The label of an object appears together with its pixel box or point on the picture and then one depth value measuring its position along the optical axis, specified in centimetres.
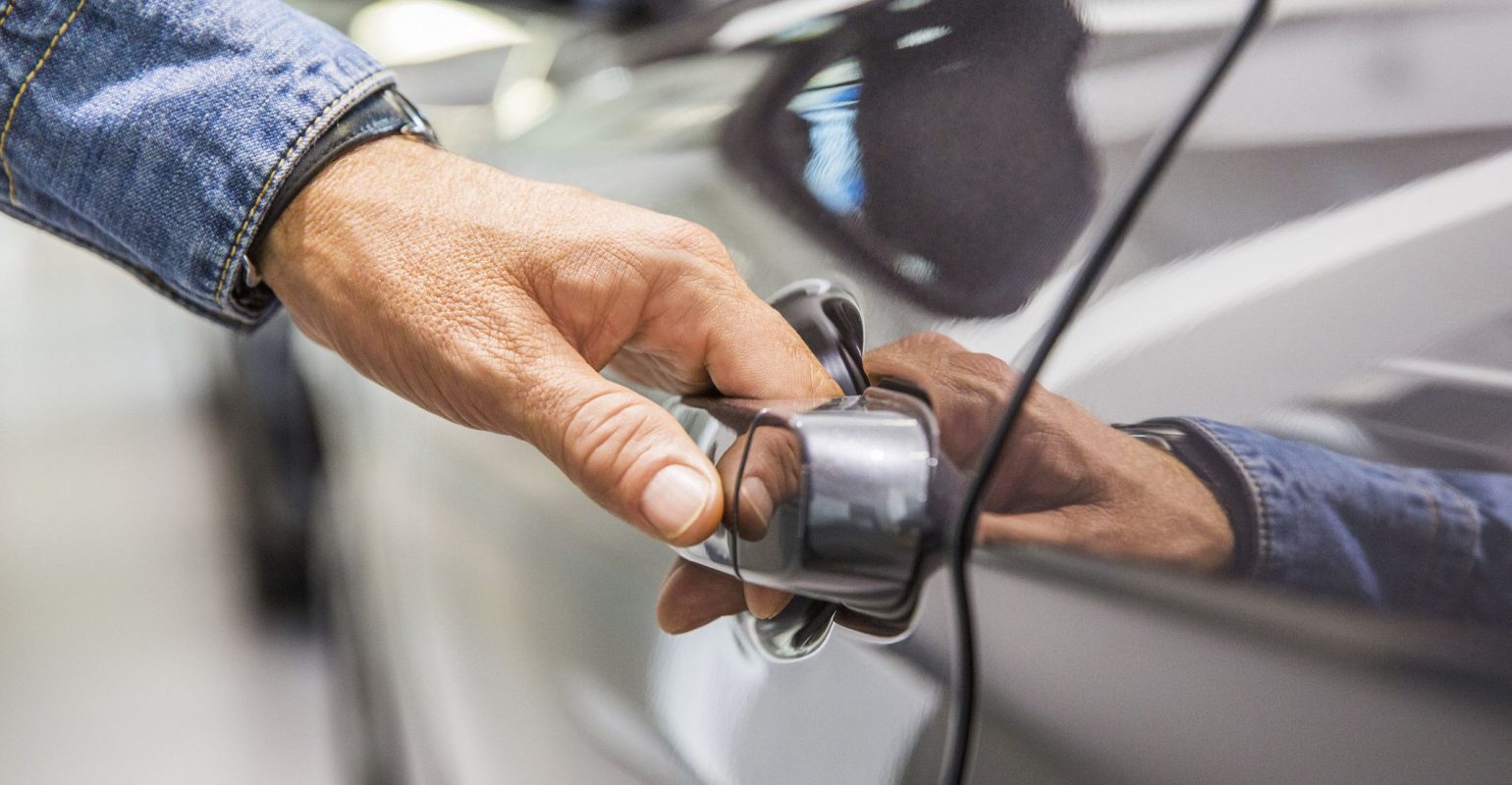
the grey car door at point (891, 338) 39
